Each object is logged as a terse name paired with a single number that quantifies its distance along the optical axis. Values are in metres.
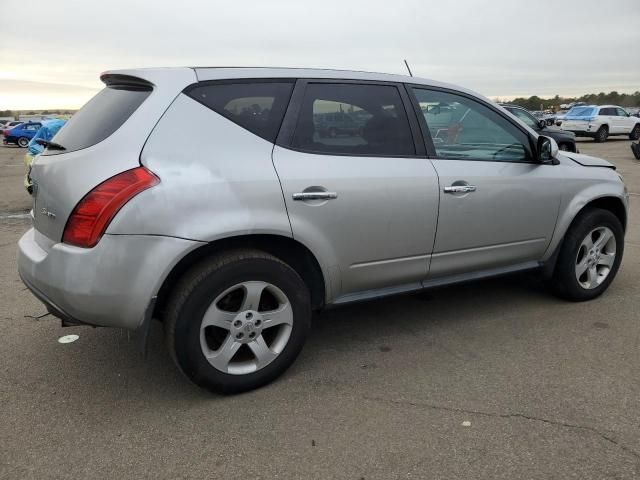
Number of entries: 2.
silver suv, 2.54
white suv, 23.67
